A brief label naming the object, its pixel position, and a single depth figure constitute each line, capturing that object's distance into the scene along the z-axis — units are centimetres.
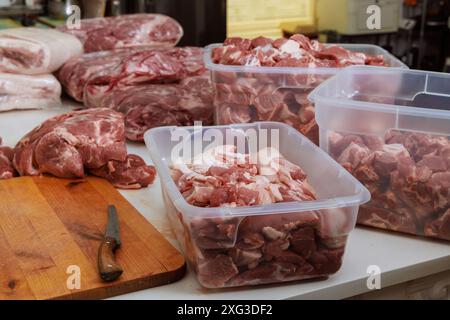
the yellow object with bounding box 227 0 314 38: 441
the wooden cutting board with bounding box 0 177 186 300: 98
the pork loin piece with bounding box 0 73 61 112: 199
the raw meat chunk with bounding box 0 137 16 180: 145
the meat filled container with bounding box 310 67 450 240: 108
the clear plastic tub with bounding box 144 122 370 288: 93
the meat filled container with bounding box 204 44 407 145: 139
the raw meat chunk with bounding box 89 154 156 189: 141
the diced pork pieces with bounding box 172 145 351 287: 94
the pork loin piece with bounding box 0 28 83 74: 198
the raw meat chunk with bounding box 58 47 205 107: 192
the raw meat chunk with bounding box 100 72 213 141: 168
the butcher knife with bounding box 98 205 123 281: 97
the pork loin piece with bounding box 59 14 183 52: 237
